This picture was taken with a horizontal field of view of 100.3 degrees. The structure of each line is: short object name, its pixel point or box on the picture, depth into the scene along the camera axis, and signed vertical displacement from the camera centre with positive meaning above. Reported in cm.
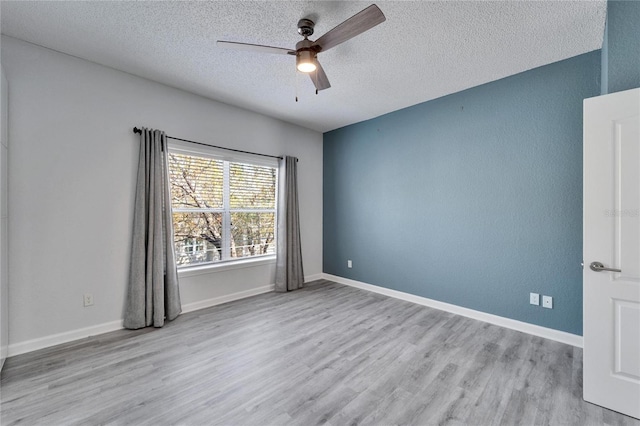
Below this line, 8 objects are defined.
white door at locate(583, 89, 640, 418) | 169 -27
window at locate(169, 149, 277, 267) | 341 +8
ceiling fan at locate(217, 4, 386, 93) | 186 +126
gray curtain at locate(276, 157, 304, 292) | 425 -32
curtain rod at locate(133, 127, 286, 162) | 298 +91
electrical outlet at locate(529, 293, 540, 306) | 278 -92
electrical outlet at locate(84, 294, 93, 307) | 269 -87
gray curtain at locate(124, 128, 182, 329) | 288 -36
